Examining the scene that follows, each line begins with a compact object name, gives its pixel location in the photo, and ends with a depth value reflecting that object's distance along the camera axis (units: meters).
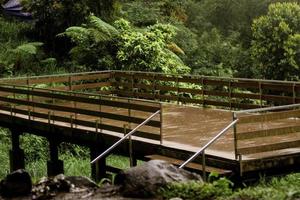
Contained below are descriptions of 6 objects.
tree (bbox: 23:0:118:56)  26.86
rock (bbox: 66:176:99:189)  9.18
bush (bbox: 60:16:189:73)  22.42
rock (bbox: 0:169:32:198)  9.02
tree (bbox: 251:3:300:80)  29.06
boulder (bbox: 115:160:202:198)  8.23
